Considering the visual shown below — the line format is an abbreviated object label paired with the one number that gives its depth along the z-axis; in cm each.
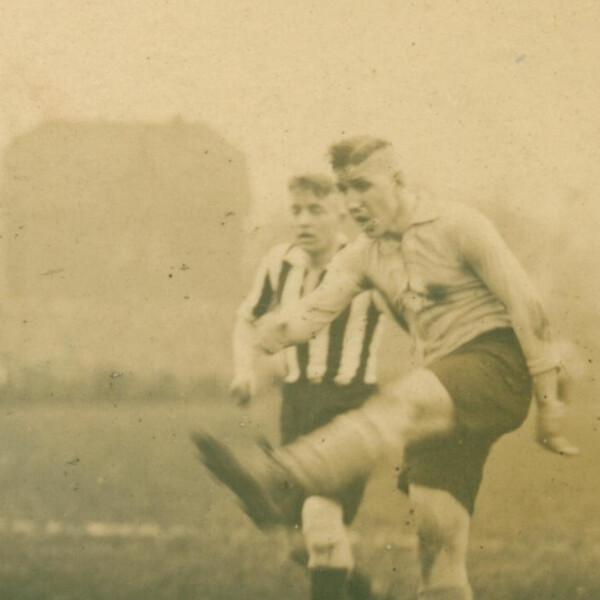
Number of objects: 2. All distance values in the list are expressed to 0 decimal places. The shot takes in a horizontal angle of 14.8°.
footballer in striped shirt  665
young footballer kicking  659
